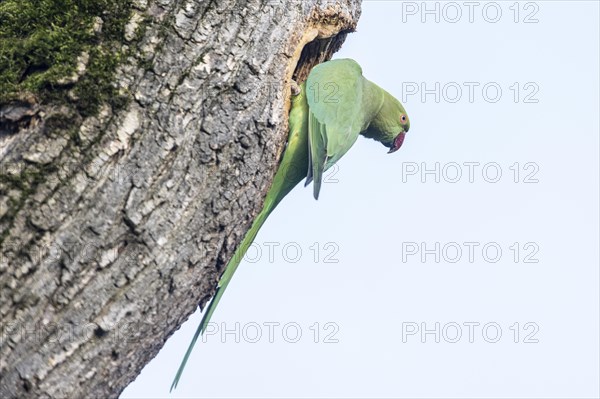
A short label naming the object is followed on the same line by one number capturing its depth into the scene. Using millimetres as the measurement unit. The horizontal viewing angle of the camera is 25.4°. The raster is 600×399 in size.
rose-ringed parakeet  8359
